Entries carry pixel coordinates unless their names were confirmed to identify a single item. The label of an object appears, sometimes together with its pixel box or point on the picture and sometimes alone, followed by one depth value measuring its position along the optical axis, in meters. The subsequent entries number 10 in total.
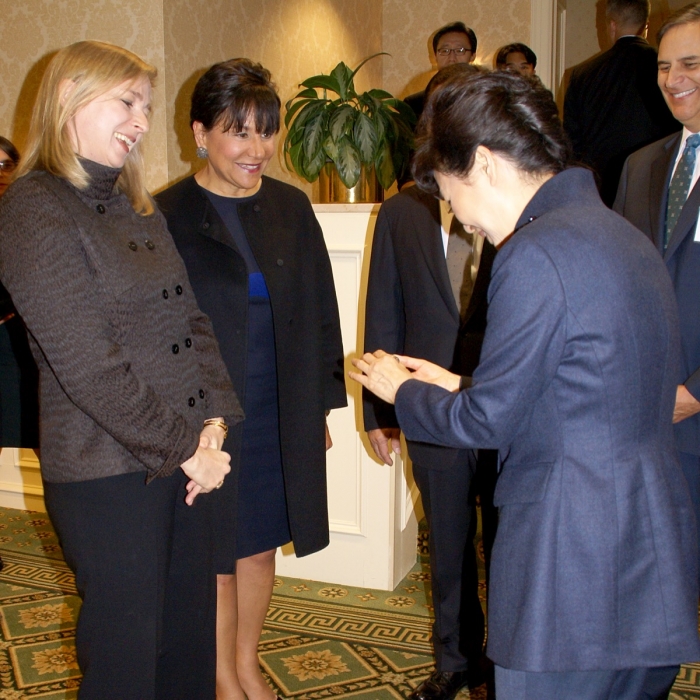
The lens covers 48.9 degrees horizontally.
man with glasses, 4.36
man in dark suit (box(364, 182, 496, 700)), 2.04
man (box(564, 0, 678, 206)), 3.67
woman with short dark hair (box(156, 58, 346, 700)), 2.01
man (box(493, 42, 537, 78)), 4.95
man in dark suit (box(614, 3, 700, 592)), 2.00
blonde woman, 1.40
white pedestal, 2.91
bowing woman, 1.14
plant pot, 3.00
